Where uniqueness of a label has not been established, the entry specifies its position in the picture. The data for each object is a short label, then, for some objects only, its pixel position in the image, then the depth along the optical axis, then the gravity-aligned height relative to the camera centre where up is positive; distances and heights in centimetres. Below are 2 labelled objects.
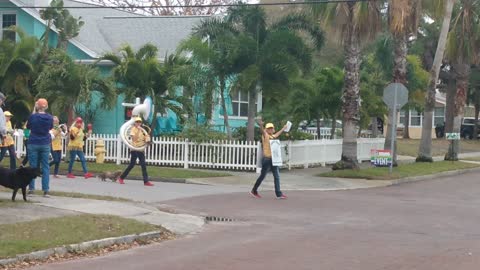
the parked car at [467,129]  5891 +28
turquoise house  2994 +411
